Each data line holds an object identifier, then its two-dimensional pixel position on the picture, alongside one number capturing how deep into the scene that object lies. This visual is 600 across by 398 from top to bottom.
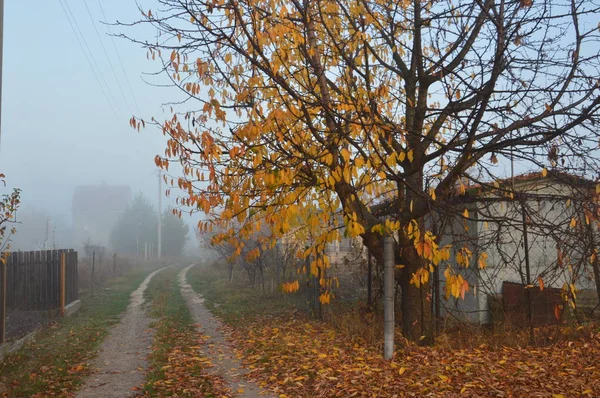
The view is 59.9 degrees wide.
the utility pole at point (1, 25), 5.86
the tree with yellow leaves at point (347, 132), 5.91
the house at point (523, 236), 6.46
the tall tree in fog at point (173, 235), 60.88
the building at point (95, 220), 113.88
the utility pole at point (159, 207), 50.72
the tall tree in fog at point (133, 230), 64.81
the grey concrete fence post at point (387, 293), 6.75
